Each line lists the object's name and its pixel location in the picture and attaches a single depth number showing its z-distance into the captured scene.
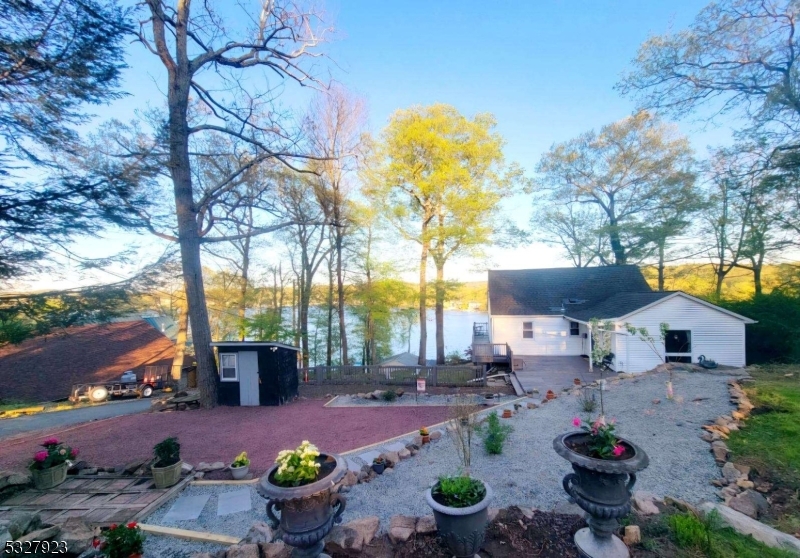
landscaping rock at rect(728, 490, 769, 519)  3.54
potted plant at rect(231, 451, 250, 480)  5.54
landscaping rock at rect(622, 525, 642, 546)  2.89
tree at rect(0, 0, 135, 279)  3.78
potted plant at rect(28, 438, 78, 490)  5.07
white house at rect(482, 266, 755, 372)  12.92
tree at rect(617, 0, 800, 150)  8.88
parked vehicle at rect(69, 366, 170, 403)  15.45
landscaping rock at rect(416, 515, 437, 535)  3.13
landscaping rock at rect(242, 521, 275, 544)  3.27
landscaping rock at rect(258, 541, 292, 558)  2.88
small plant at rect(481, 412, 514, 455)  5.72
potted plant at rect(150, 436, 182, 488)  5.09
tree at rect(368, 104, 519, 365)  15.95
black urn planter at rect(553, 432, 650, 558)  2.66
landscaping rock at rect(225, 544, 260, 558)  2.81
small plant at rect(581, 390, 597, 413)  7.41
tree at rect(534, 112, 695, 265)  18.73
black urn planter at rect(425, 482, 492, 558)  2.73
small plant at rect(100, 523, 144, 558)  2.90
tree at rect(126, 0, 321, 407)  9.54
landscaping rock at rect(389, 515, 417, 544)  3.05
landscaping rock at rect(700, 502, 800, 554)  2.88
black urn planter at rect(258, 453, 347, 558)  2.52
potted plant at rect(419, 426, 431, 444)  6.54
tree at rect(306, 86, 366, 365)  15.68
